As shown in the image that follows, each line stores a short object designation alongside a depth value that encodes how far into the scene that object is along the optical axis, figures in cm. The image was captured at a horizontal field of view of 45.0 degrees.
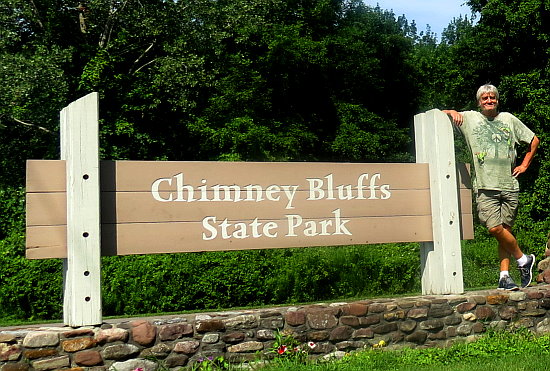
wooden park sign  467
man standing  600
